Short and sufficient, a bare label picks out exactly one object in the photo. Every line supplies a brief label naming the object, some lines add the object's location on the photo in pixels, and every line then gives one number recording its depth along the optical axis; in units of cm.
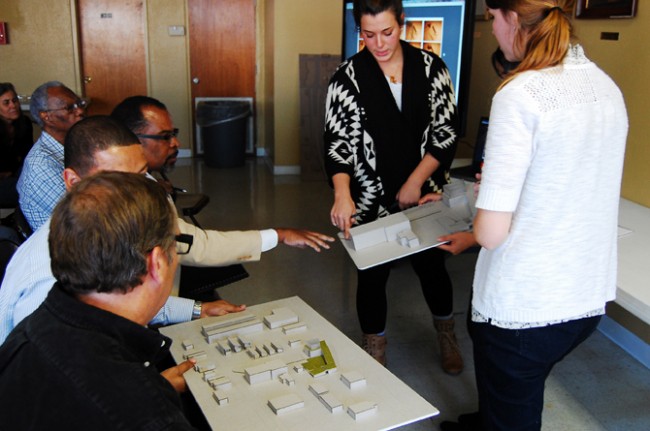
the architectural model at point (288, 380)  137
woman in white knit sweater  136
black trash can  703
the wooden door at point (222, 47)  720
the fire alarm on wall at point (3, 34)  665
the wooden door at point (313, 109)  646
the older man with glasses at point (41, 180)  251
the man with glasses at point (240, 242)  216
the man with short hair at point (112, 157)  190
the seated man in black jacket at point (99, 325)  95
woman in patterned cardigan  241
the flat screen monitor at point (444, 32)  402
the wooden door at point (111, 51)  700
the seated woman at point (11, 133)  450
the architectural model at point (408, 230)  207
